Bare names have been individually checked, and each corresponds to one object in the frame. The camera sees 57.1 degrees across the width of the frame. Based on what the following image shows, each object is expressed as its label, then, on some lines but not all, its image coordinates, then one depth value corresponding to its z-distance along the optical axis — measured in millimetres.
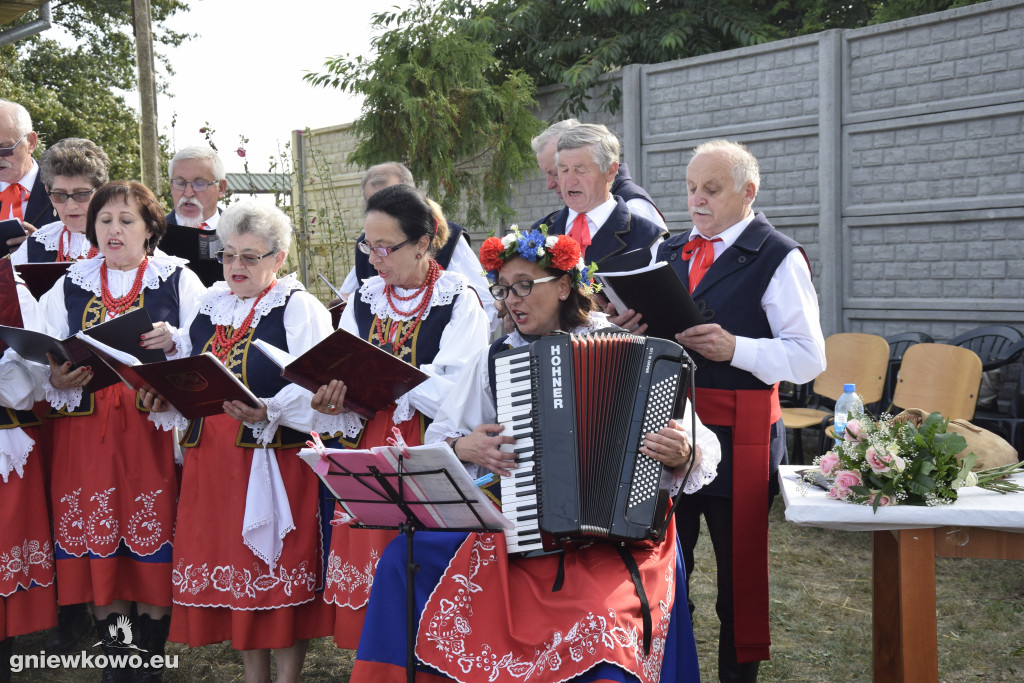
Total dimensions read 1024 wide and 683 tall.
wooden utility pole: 10625
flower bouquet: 2781
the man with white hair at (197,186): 4949
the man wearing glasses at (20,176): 4953
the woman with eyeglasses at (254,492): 3455
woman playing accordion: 2504
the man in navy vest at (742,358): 3291
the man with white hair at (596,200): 4285
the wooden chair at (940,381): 5672
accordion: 2590
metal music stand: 2551
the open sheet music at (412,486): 2496
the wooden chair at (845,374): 6477
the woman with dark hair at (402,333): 3383
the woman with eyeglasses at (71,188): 4195
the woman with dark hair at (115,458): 3771
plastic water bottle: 3100
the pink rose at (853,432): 2979
